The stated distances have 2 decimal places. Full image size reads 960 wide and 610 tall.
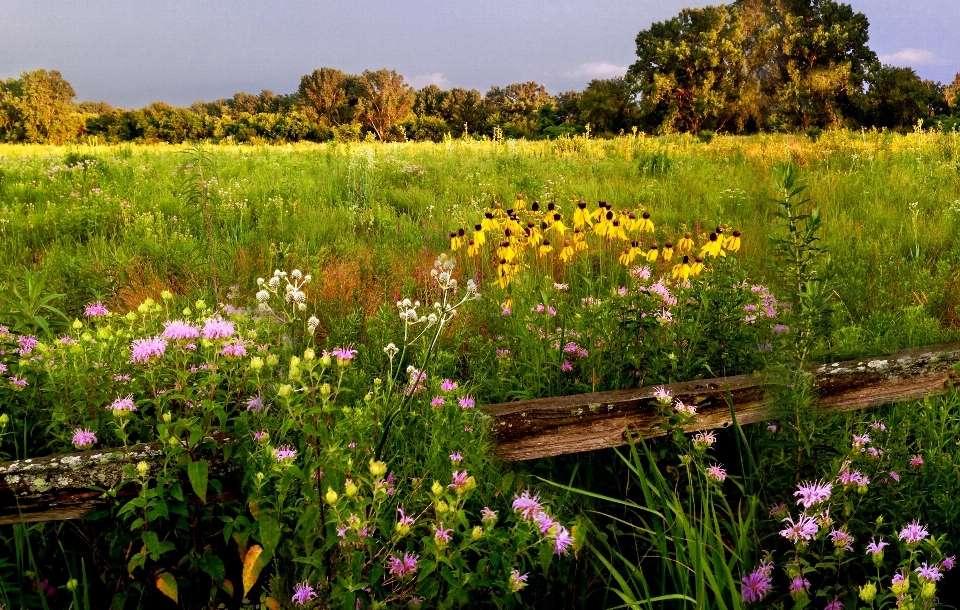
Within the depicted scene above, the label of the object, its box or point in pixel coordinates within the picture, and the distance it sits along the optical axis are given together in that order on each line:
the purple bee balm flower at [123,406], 1.70
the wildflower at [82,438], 1.90
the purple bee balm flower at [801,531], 1.53
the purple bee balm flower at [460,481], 1.45
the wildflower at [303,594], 1.49
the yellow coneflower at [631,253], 3.18
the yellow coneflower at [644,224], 3.72
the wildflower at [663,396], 2.02
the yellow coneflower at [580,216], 3.60
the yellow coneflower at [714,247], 3.00
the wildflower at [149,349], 1.89
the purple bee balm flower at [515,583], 1.43
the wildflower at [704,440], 1.89
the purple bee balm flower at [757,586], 1.71
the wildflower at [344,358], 1.63
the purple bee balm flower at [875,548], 1.45
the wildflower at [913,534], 1.50
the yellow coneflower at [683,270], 3.26
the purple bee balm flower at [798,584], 1.45
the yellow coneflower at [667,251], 3.13
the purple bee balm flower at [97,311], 2.77
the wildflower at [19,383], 2.15
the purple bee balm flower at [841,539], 1.57
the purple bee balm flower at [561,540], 1.48
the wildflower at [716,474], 1.88
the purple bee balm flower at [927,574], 1.34
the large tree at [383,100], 54.56
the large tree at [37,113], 51.00
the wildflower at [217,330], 1.86
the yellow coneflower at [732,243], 3.23
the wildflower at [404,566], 1.51
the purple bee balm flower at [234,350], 1.86
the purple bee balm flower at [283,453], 1.48
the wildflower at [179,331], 1.90
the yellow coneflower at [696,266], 3.20
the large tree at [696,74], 38.31
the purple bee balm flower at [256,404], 1.82
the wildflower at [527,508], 1.49
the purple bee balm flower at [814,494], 1.58
